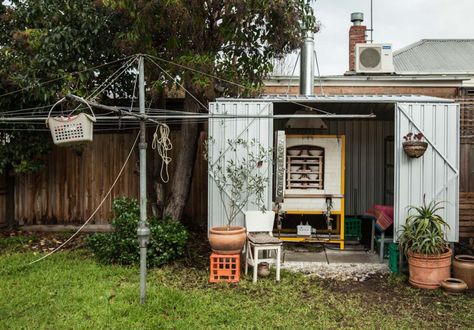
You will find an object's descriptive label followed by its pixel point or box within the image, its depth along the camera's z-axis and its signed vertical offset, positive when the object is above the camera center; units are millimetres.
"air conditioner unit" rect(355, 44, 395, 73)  8562 +2296
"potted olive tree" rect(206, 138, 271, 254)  5688 -43
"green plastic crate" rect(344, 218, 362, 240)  7508 -1030
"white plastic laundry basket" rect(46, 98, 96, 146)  3754 +376
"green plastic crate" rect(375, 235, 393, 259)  6148 -1090
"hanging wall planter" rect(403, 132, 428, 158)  5422 +352
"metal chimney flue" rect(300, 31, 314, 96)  7781 +1922
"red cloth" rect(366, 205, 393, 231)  6086 -678
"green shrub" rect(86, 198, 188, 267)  5680 -1008
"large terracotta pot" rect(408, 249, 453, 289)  5047 -1187
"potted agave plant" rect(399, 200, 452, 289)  5055 -966
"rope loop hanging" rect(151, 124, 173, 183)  4793 +413
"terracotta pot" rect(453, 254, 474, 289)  5090 -1206
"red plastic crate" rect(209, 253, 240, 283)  5191 -1217
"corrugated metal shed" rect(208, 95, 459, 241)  5633 +463
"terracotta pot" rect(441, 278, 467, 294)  4895 -1335
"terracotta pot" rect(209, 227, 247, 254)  5160 -871
